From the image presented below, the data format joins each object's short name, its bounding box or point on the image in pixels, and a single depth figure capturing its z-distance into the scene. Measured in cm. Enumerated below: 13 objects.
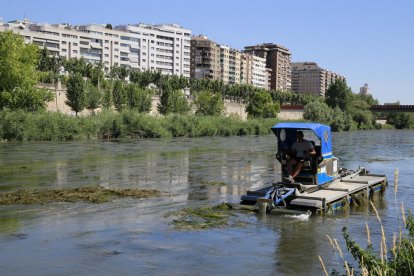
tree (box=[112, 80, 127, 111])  8150
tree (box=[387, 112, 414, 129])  15038
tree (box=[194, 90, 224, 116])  9125
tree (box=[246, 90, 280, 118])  11025
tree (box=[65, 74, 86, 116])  7288
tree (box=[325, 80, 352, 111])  13562
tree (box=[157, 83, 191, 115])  8338
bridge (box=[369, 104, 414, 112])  13962
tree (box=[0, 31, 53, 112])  5006
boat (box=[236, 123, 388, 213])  1486
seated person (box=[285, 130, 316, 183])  1602
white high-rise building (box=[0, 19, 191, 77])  14950
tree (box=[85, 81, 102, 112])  7650
